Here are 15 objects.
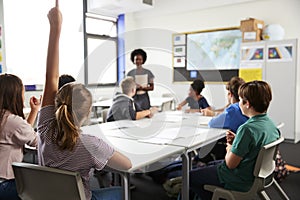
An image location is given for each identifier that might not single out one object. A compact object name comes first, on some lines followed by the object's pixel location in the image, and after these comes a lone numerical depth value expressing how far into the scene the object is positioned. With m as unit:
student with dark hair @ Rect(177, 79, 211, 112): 3.55
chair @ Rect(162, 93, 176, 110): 5.57
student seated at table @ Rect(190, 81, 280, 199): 1.66
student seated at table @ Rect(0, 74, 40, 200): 1.64
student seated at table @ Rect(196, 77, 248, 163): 2.30
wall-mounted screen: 5.68
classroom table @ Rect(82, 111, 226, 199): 1.76
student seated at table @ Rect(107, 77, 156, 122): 2.96
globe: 4.94
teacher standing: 3.37
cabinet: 4.69
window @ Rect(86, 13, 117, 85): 5.83
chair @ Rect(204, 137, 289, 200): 1.60
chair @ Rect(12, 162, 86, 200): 1.27
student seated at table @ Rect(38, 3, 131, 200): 1.27
